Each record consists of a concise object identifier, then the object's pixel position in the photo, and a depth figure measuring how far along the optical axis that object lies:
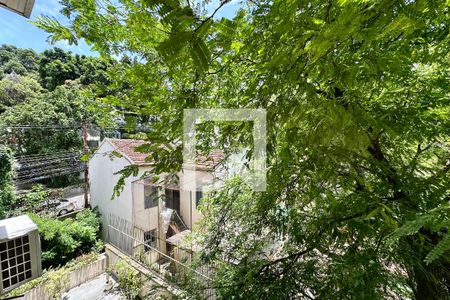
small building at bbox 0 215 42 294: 3.68
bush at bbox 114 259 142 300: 4.69
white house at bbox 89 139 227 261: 7.12
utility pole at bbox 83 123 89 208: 9.30
